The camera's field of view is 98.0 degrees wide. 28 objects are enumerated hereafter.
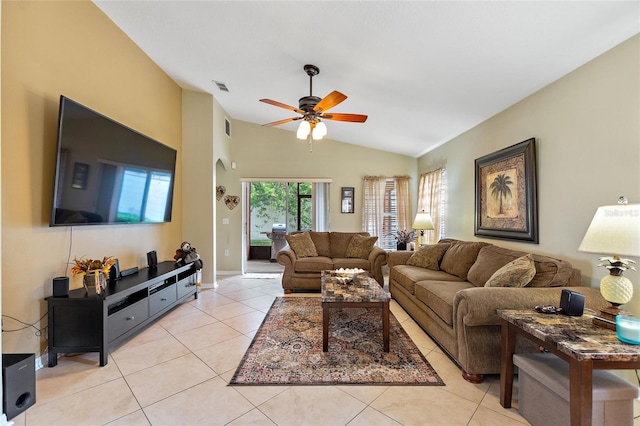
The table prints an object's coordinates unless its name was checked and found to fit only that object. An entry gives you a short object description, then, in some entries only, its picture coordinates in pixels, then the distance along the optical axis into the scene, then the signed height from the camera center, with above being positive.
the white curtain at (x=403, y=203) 5.87 +0.36
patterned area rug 2.12 -1.21
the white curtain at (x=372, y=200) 5.90 +0.42
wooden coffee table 2.53 -0.73
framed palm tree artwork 2.85 +0.31
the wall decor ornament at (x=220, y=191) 5.73 +0.56
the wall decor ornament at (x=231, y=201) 5.75 +0.36
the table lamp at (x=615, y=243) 1.52 -0.12
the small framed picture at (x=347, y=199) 5.95 +0.44
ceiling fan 2.93 +1.13
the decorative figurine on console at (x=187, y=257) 4.07 -0.58
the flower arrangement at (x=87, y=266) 2.46 -0.45
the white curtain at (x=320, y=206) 6.15 +0.29
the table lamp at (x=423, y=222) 4.58 -0.03
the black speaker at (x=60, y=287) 2.34 -0.59
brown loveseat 4.46 -0.63
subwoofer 1.66 -1.04
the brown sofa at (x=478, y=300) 2.00 -0.67
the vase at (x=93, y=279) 2.46 -0.56
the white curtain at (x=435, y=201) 4.79 +0.35
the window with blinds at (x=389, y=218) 5.91 +0.04
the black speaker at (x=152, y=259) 3.64 -0.55
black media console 2.31 -0.88
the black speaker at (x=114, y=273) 2.92 -0.60
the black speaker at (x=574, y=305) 1.74 -0.52
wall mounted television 2.38 +0.47
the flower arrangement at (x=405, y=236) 5.29 -0.32
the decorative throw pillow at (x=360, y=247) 4.84 -0.48
